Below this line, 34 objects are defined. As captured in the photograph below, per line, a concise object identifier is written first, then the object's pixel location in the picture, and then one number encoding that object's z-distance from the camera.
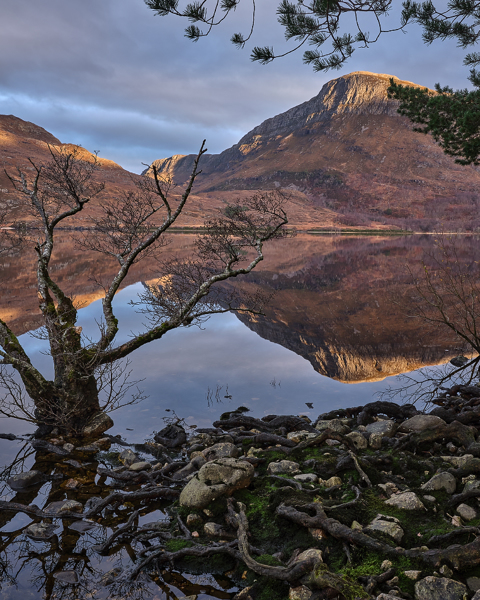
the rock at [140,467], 8.72
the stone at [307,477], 6.81
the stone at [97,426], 10.75
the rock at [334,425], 9.45
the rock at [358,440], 8.34
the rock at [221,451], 8.54
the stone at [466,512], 5.30
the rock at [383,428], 8.76
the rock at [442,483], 6.02
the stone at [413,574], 4.26
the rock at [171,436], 10.16
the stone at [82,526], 6.71
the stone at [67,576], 5.64
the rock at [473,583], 4.04
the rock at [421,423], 8.34
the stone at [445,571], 4.26
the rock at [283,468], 7.43
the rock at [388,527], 4.94
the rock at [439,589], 3.97
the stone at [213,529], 5.95
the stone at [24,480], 8.34
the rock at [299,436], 9.22
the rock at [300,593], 4.35
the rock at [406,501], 5.60
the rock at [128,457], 9.22
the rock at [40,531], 6.56
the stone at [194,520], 6.33
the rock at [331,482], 6.59
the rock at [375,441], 8.37
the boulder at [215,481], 6.64
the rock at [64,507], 7.18
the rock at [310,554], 4.75
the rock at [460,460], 6.65
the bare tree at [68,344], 10.17
